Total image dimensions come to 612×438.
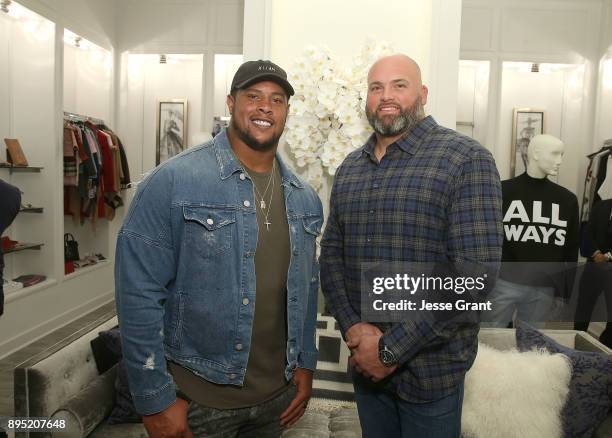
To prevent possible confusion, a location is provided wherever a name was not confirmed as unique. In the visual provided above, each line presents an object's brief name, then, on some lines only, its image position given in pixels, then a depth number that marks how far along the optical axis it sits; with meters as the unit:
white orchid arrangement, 2.06
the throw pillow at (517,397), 1.91
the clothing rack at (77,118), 4.94
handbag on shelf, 4.98
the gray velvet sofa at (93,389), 1.76
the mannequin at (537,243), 2.75
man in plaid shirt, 1.30
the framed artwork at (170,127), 6.00
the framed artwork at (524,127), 5.60
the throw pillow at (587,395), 1.90
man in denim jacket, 1.19
